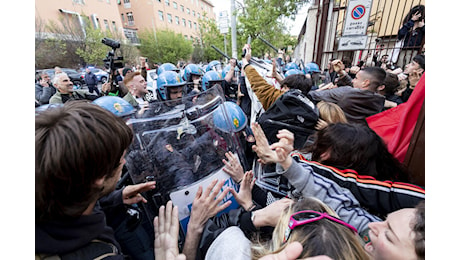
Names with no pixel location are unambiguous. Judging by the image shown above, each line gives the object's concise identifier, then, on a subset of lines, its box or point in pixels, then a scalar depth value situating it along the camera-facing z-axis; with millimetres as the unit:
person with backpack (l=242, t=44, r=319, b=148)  1826
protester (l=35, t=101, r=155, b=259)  699
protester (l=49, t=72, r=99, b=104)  3746
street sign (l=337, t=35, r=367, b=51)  5590
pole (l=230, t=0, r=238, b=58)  8817
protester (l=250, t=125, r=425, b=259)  770
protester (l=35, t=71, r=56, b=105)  4590
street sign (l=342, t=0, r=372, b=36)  5312
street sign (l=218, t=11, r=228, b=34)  8453
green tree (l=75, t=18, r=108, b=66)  22297
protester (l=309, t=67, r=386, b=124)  2359
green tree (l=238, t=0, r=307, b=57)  13969
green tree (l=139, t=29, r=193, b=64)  32062
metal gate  6078
